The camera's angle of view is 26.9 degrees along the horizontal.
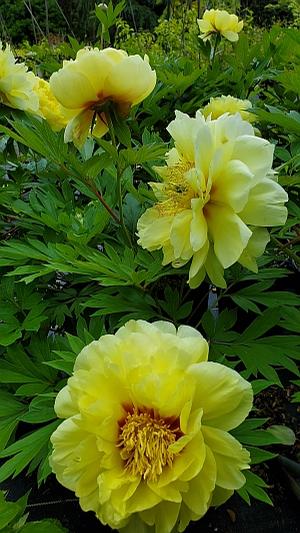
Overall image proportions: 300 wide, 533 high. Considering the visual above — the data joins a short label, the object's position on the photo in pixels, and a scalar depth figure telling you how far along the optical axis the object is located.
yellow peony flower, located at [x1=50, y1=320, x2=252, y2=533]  0.48
